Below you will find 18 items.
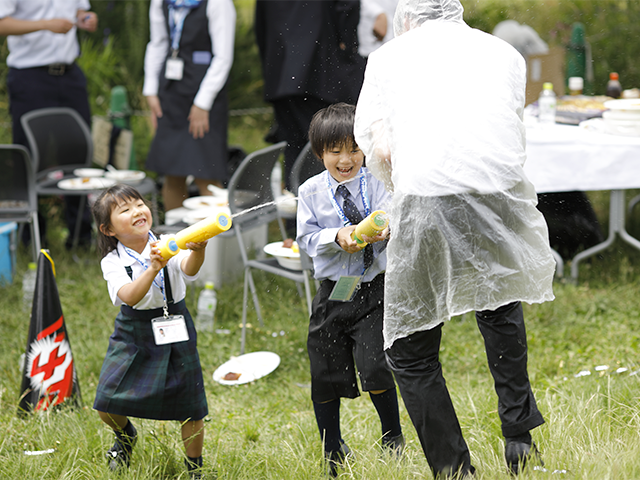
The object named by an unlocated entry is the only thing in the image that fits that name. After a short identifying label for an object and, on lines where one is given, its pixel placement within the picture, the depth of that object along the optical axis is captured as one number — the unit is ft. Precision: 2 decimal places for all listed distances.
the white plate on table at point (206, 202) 30.00
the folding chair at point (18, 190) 30.35
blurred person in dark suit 27.40
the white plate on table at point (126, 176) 33.55
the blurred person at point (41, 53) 34.17
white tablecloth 27.48
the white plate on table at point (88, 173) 34.60
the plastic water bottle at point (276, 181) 29.39
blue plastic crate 32.35
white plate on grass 23.23
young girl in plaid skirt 16.01
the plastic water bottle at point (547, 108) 31.58
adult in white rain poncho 13.03
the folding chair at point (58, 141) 34.73
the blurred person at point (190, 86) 32.71
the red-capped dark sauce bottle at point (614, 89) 37.60
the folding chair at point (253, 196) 24.11
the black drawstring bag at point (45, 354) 20.17
